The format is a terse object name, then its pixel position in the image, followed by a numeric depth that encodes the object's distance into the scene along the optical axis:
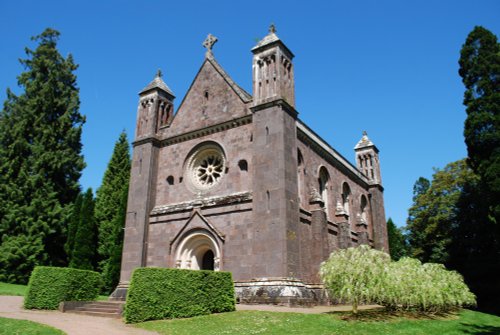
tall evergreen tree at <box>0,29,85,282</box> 29.47
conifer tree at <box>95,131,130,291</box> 29.66
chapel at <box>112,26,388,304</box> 18.16
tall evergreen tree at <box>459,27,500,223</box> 22.02
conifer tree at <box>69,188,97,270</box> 29.81
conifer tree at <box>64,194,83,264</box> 30.96
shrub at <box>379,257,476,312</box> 13.79
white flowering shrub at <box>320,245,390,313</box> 13.22
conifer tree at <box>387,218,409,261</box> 39.00
